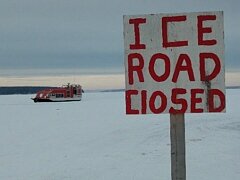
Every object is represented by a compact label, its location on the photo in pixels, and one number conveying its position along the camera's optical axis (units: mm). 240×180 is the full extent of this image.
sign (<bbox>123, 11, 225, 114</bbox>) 2764
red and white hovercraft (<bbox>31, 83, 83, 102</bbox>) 57622
